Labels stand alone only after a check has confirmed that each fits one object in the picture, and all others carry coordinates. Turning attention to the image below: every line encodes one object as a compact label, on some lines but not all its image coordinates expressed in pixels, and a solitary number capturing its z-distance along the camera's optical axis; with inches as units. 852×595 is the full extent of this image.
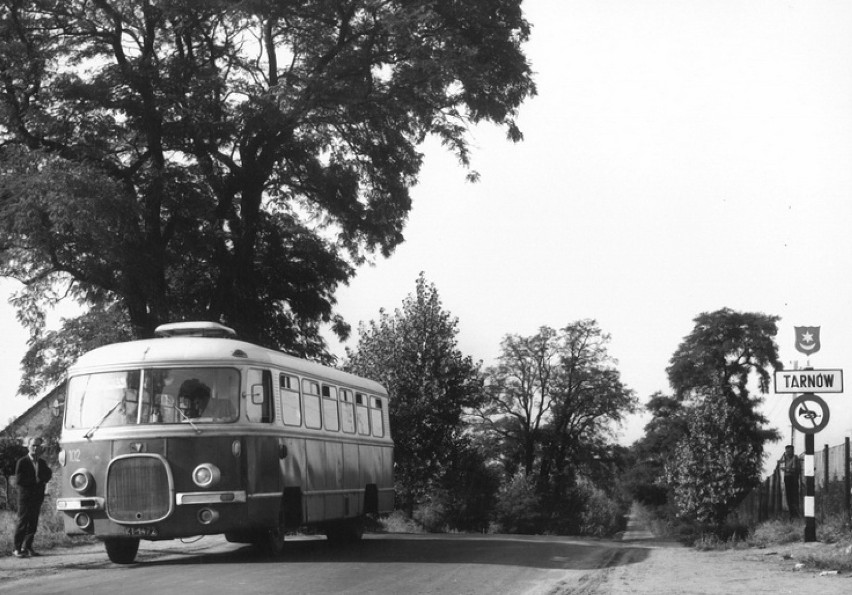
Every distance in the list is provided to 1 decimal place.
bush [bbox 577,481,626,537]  2908.5
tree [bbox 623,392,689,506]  2888.8
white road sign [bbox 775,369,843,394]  732.0
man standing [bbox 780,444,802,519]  995.6
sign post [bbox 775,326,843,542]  732.7
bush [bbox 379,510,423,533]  1309.8
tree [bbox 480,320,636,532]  2898.6
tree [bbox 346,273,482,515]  1489.9
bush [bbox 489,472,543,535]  2502.8
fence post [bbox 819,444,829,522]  868.5
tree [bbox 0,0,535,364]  1136.8
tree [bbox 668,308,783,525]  2731.3
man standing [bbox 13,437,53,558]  698.2
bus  633.0
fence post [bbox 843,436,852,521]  794.6
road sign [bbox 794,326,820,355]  732.7
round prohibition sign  735.1
